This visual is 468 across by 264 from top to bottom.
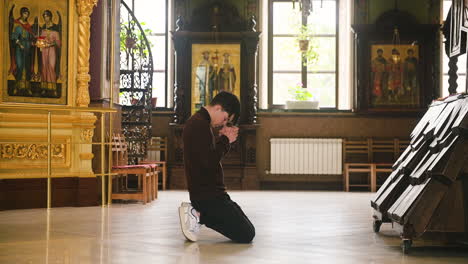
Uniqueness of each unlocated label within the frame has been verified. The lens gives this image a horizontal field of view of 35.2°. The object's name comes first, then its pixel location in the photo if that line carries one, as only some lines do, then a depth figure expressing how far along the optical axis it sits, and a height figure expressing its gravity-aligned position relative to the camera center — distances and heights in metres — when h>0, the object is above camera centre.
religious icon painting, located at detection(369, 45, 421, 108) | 12.72 +1.06
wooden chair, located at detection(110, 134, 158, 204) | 8.76 -0.48
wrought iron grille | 10.67 +0.61
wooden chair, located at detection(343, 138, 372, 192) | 12.60 -0.33
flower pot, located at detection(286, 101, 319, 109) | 12.91 +0.58
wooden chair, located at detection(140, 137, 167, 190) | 12.72 -0.24
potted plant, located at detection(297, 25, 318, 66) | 13.04 +1.61
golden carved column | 8.37 +0.96
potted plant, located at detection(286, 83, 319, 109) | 12.91 +0.65
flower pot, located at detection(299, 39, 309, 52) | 12.87 +1.61
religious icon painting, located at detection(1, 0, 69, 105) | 7.95 +0.93
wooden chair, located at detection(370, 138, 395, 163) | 12.70 -0.22
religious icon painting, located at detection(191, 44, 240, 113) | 12.72 +1.15
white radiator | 12.74 -0.31
